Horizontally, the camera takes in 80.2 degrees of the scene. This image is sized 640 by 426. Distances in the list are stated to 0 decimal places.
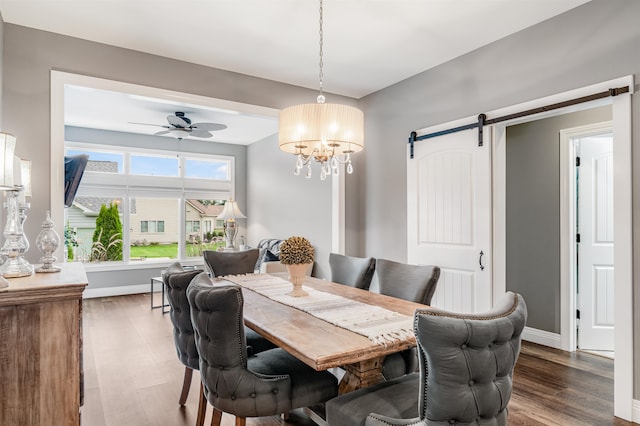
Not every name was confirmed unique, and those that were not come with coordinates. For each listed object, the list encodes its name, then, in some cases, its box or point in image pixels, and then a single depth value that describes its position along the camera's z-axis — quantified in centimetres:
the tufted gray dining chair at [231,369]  168
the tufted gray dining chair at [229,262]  355
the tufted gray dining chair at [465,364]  119
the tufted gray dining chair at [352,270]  300
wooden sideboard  149
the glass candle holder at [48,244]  192
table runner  175
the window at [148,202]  639
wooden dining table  151
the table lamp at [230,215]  634
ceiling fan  493
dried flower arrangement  247
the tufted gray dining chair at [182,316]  219
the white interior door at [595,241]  367
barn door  325
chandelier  239
